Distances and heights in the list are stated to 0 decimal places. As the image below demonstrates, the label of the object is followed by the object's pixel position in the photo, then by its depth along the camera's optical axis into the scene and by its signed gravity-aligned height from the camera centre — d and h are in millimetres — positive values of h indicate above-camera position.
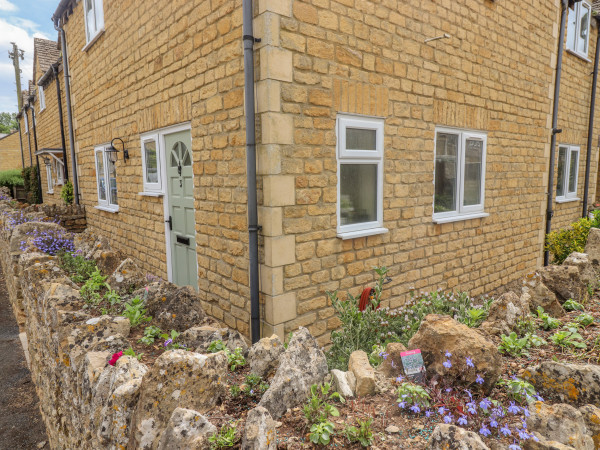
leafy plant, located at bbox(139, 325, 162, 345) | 2336 -1012
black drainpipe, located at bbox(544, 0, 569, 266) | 7270 +1012
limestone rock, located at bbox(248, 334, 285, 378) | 1873 -916
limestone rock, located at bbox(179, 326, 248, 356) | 2117 -935
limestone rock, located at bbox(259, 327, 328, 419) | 1604 -911
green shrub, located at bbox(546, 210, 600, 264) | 6277 -1144
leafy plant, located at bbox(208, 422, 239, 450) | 1351 -950
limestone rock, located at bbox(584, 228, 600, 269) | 3982 -820
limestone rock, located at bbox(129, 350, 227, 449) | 1473 -885
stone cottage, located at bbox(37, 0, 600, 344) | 3662 +400
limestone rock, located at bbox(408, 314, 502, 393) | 1720 -840
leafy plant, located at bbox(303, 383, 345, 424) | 1509 -959
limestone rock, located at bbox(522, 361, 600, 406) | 1641 -932
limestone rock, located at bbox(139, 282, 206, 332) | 2487 -908
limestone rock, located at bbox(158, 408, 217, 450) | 1314 -904
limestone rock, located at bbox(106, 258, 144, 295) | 3141 -872
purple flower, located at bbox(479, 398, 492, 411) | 1498 -926
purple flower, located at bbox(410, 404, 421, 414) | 1562 -974
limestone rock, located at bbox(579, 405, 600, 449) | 1490 -990
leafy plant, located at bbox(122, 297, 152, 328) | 2617 -971
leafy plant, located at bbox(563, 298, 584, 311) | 2881 -1024
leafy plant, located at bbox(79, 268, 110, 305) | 2916 -925
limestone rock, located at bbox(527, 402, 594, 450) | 1407 -968
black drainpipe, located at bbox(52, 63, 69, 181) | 10948 +1543
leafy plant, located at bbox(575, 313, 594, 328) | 2514 -986
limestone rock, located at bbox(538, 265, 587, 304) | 3012 -885
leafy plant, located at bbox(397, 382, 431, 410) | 1625 -961
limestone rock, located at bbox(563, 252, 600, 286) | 3355 -863
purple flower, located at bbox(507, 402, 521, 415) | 1495 -939
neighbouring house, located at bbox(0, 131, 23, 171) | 31531 +2146
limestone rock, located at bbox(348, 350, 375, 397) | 1777 -975
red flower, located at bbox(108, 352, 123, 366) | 1800 -873
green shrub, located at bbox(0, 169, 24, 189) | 21781 -77
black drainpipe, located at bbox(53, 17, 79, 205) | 8984 +1852
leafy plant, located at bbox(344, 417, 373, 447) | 1415 -981
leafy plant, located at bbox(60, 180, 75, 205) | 10477 -493
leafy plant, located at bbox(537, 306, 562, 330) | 2508 -1002
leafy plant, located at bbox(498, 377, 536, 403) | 1671 -970
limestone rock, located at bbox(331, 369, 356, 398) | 1761 -1000
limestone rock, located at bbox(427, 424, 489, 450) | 1243 -887
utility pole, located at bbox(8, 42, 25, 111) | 25906 +8154
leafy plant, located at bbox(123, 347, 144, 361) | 2004 -940
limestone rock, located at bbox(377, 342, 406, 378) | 1932 -977
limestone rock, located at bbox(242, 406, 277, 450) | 1280 -886
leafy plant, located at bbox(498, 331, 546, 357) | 2112 -977
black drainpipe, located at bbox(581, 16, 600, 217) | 8883 +978
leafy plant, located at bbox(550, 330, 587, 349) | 2203 -991
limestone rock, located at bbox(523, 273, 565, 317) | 2746 -941
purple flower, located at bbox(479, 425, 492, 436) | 1398 -960
